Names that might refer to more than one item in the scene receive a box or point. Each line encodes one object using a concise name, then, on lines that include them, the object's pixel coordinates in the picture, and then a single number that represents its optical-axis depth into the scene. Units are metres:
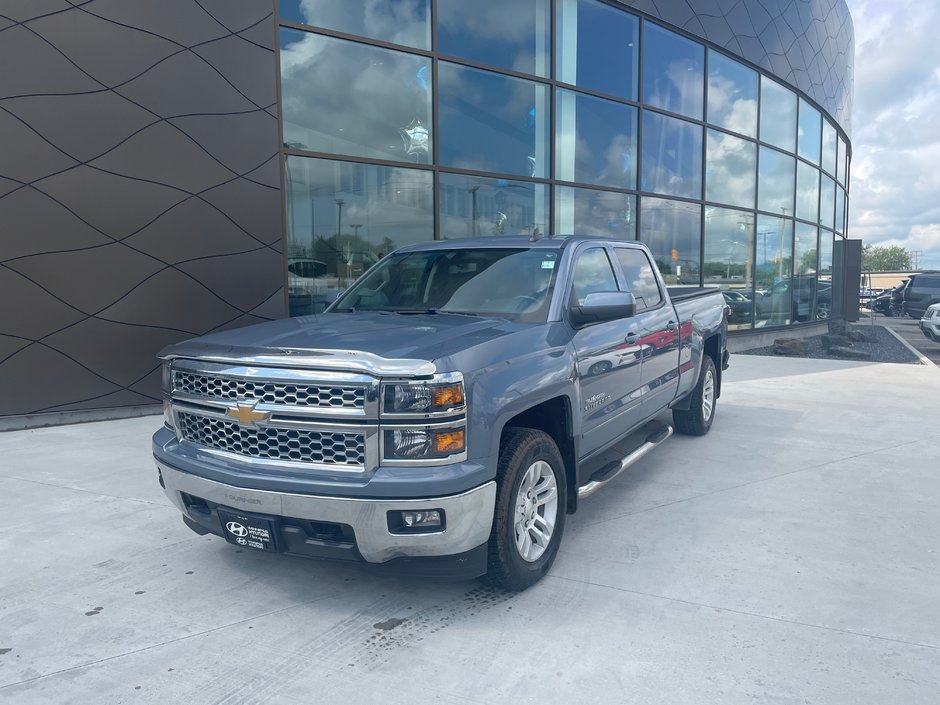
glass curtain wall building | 9.55
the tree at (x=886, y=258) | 140.62
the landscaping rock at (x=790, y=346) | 15.76
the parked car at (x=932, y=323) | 18.05
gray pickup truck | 3.05
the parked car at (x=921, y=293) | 25.28
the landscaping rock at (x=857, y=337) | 18.76
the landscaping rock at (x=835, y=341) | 16.45
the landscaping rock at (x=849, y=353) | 14.71
